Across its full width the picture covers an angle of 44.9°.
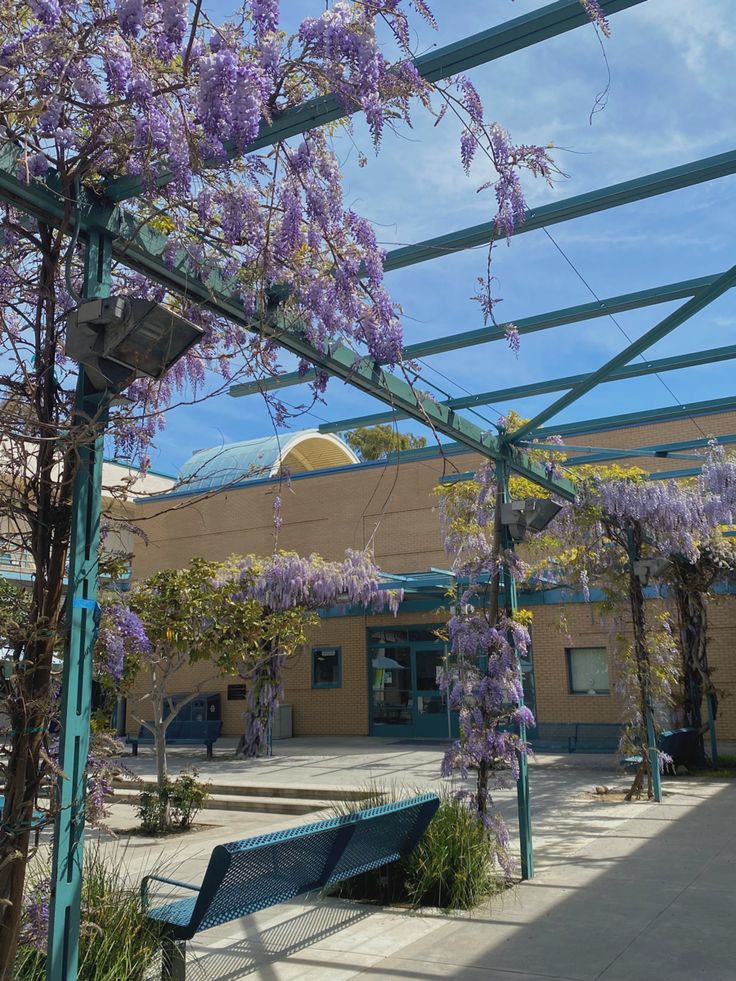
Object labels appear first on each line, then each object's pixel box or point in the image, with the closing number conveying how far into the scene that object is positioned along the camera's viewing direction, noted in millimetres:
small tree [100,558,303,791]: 10438
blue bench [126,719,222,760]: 23344
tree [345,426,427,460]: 41050
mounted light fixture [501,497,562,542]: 7809
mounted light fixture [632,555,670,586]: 11914
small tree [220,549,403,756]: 18297
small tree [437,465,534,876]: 7297
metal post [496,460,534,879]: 7117
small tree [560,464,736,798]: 11812
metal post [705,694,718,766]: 14297
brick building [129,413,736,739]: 20438
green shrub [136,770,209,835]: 10234
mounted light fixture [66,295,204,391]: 3703
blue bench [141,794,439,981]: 4566
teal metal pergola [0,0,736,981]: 3627
